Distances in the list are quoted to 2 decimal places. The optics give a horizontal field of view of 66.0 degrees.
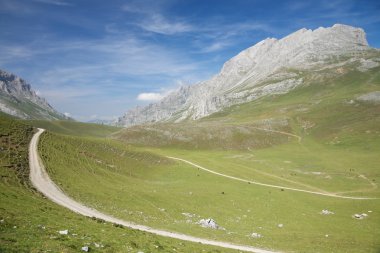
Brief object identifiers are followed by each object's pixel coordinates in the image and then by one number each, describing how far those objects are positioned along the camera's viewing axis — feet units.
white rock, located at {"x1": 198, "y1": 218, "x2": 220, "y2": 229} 146.41
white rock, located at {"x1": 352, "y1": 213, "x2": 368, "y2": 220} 177.86
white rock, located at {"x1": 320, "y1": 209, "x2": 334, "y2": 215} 186.67
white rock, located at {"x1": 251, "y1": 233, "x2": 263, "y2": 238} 137.49
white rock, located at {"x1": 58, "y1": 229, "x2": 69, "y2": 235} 80.26
